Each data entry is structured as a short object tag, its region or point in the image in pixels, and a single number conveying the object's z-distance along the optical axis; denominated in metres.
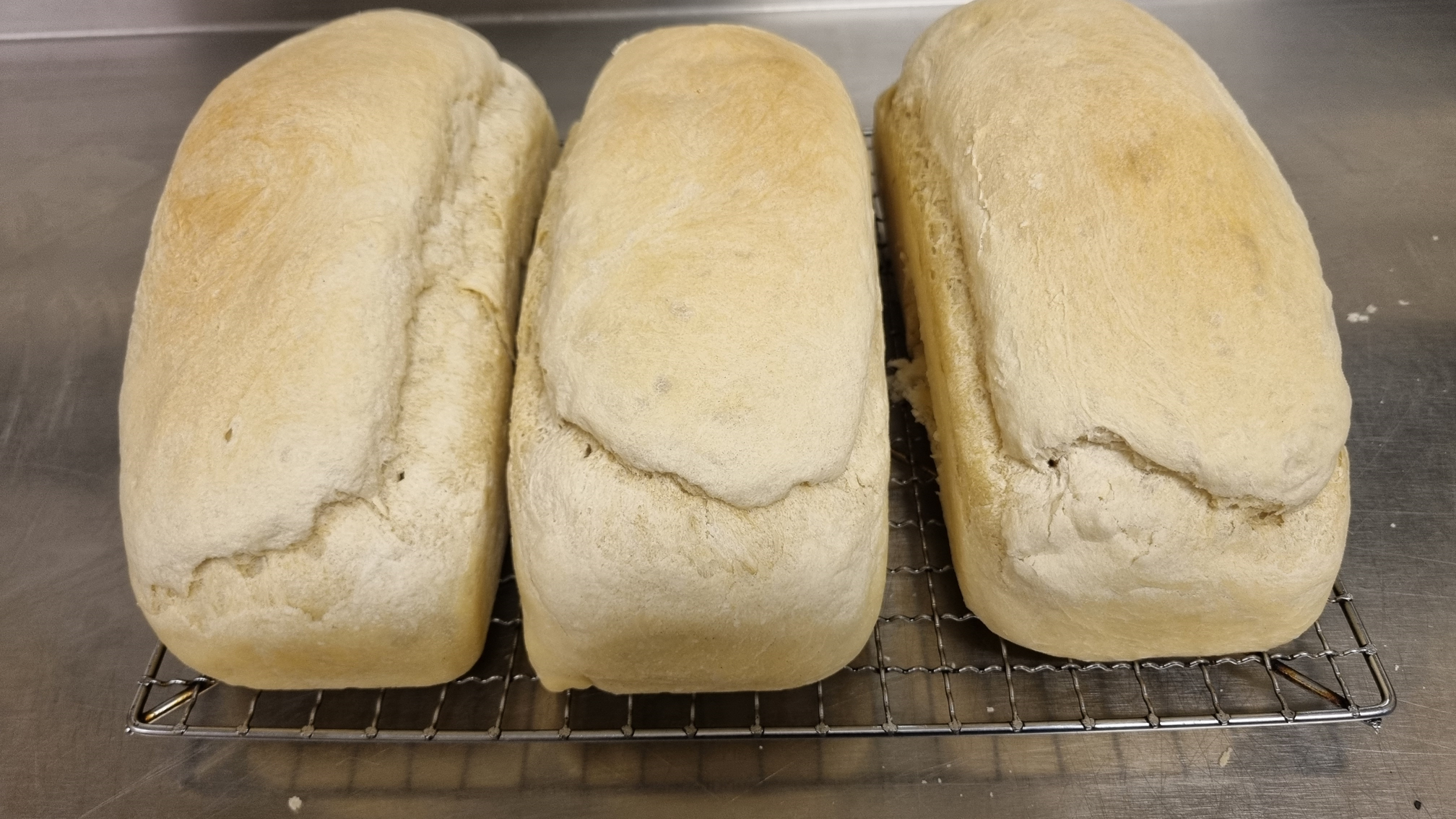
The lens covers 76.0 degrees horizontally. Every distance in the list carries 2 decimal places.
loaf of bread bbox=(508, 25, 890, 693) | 0.26
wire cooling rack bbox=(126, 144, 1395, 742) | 0.31
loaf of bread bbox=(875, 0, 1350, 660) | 0.26
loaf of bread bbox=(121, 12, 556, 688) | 0.26
